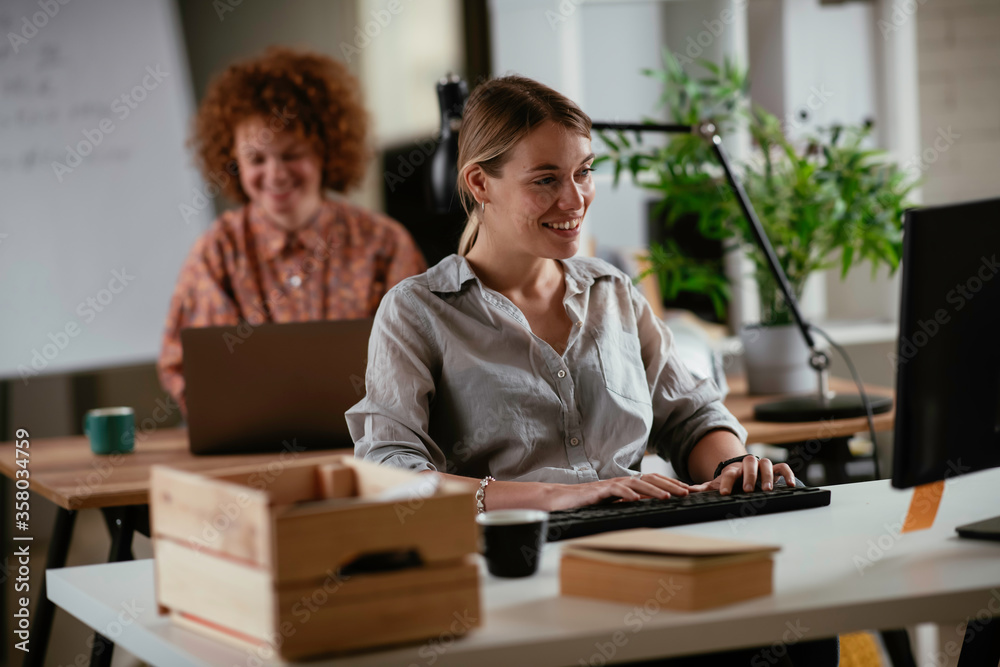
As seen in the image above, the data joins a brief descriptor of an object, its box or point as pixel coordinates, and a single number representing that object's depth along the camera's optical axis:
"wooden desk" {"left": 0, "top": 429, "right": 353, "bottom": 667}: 1.83
